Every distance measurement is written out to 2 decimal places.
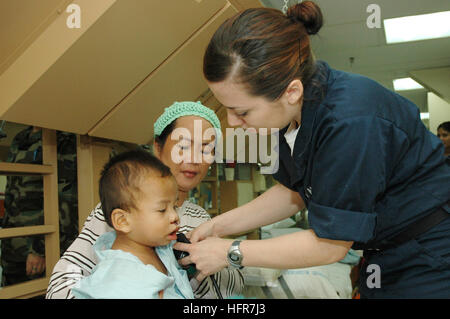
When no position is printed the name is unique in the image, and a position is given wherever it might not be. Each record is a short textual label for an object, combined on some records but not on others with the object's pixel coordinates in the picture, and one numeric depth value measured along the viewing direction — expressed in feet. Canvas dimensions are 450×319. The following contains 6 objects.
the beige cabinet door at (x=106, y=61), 4.29
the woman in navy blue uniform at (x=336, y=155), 2.72
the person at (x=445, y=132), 10.88
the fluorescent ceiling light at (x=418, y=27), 10.68
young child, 3.30
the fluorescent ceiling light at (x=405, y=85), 16.86
